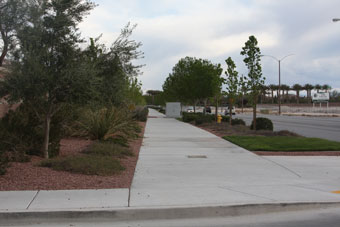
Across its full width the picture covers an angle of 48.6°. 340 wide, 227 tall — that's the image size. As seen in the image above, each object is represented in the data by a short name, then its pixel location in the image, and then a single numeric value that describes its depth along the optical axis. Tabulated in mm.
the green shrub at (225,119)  31430
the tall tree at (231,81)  23828
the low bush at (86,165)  8164
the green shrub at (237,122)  26955
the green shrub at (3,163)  7547
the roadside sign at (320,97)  78531
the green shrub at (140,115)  33594
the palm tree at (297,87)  116719
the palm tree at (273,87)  119650
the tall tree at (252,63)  19625
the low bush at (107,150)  10766
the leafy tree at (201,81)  31806
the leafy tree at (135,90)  37212
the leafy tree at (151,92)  169050
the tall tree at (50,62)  8117
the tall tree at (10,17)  9556
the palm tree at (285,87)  118562
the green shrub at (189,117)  32269
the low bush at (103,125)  14383
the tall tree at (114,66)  10305
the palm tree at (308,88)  112181
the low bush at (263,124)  20984
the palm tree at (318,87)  106350
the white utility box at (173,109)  43906
